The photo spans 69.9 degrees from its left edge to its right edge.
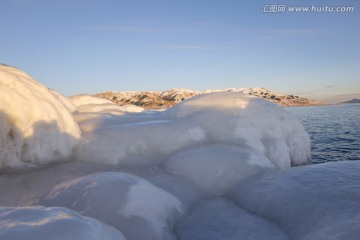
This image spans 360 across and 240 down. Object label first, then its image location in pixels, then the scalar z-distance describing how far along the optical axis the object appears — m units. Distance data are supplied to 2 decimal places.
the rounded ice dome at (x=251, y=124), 5.59
